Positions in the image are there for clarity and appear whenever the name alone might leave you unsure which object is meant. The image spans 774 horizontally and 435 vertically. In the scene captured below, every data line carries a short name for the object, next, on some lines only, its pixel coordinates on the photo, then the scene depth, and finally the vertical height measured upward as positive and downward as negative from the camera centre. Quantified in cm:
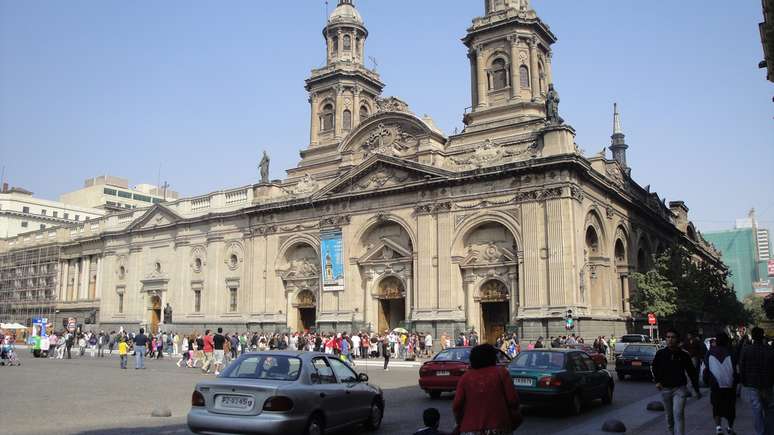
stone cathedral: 3947 +623
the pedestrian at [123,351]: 2887 -150
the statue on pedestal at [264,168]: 5382 +1191
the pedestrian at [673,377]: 1101 -105
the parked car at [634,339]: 3590 -135
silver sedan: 970 -125
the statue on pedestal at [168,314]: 5625 +16
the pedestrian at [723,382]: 1163 -119
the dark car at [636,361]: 2475 -174
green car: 1470 -145
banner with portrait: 4716 +379
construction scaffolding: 6962 +359
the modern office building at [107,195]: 11400 +2105
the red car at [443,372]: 1817 -156
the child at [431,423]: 591 -97
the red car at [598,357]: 2546 -166
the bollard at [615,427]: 1209 -203
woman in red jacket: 666 -87
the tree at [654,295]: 4356 +122
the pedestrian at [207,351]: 2775 -145
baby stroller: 3055 -175
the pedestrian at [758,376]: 1074 -101
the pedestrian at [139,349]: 2914 -143
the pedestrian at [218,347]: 2684 -127
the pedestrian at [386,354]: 2980 -174
